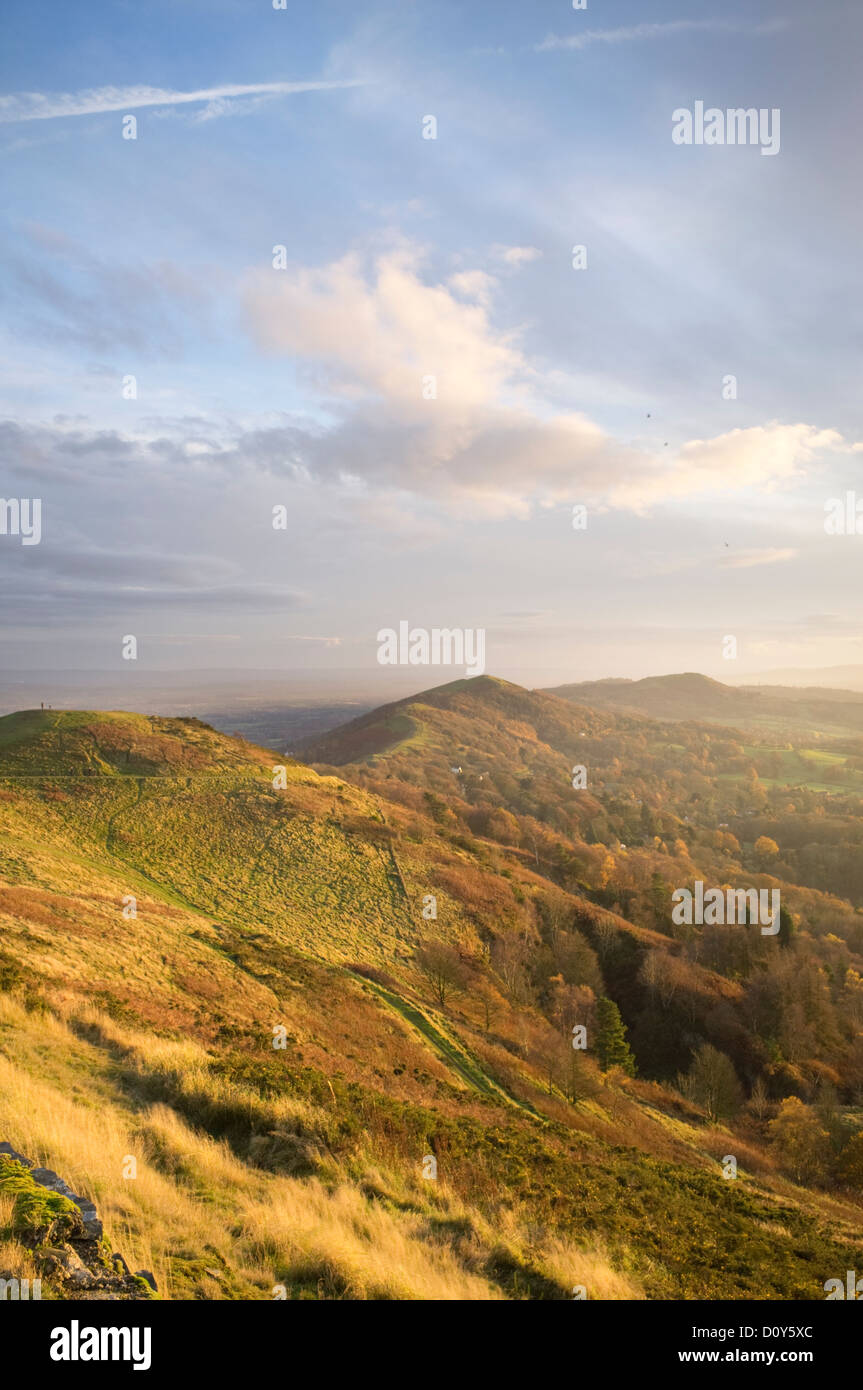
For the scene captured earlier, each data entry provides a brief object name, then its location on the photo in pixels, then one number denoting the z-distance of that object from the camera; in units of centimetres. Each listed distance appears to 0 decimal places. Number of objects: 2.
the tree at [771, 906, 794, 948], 6719
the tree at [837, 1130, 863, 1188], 3166
